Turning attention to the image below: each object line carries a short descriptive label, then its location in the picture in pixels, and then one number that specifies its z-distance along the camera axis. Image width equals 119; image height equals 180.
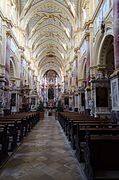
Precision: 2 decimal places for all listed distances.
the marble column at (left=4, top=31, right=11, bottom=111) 16.33
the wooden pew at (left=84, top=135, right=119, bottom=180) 3.15
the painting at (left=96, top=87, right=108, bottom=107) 13.22
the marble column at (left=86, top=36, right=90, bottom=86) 16.67
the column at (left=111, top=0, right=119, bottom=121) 8.98
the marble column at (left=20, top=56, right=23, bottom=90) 23.67
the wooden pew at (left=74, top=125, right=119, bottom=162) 4.14
